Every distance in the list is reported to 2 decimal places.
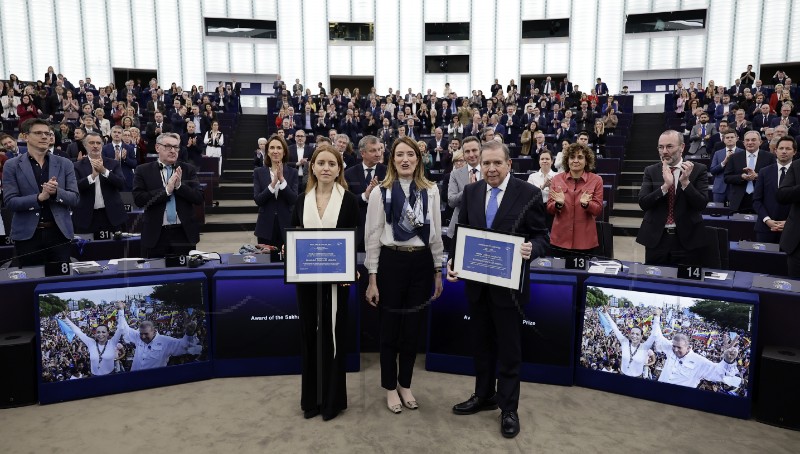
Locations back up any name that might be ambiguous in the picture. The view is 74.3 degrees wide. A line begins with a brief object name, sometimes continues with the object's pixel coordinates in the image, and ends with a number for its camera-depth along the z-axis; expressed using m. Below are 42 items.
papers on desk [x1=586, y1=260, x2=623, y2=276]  3.37
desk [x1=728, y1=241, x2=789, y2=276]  4.09
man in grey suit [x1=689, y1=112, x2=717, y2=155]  10.01
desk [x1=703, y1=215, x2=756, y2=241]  5.19
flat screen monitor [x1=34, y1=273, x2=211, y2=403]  3.09
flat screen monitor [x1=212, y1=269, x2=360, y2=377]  3.41
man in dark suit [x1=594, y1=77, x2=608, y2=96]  16.23
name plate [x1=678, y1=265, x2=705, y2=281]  3.16
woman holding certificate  2.89
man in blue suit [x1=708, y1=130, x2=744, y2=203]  6.64
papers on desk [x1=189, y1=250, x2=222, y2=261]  3.67
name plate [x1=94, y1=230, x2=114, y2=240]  4.64
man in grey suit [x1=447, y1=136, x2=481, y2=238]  4.99
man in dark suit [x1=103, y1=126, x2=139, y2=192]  6.91
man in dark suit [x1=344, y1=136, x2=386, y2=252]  4.81
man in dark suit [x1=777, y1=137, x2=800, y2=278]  3.44
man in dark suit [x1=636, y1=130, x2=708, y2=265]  3.45
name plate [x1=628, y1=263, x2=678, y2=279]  3.29
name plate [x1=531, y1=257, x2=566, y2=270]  3.51
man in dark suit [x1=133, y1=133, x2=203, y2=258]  3.72
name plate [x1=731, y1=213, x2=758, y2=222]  5.26
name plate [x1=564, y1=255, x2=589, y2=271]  3.47
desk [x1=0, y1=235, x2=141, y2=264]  4.53
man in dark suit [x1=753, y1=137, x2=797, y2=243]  4.61
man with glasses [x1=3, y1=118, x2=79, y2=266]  3.68
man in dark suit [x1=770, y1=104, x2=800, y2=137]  9.77
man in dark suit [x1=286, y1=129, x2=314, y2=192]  6.18
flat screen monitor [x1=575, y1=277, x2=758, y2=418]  2.94
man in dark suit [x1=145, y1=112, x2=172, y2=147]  9.57
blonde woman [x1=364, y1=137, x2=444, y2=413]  2.87
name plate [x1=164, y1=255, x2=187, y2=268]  3.49
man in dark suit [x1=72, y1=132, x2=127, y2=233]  4.96
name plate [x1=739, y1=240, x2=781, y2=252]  4.18
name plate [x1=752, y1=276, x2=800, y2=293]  3.00
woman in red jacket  3.95
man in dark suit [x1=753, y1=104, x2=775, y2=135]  10.52
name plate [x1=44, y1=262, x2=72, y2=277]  3.23
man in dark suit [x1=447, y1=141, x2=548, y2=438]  2.71
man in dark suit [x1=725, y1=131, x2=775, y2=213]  5.83
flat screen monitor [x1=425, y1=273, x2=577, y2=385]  3.32
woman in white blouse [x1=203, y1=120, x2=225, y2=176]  10.79
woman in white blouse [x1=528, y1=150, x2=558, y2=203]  6.05
